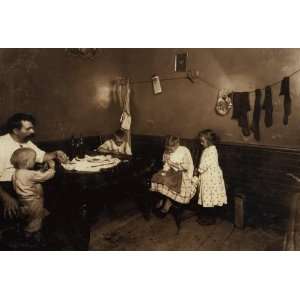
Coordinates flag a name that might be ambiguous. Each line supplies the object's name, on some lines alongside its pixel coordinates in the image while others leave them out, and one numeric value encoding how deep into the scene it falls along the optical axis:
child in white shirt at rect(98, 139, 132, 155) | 4.62
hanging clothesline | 3.56
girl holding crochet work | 3.70
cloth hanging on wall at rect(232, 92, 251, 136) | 3.97
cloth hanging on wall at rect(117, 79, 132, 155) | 5.11
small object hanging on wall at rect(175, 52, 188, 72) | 4.69
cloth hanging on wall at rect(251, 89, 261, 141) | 3.85
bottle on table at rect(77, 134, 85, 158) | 3.69
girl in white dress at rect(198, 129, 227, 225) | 3.87
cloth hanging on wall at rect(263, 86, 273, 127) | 3.75
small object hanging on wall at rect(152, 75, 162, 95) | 5.16
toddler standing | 2.83
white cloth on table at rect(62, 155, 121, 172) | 3.08
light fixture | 4.73
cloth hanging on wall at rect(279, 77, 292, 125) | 3.58
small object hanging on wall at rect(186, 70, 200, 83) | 4.57
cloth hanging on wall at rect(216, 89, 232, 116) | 4.23
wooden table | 2.61
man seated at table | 3.03
